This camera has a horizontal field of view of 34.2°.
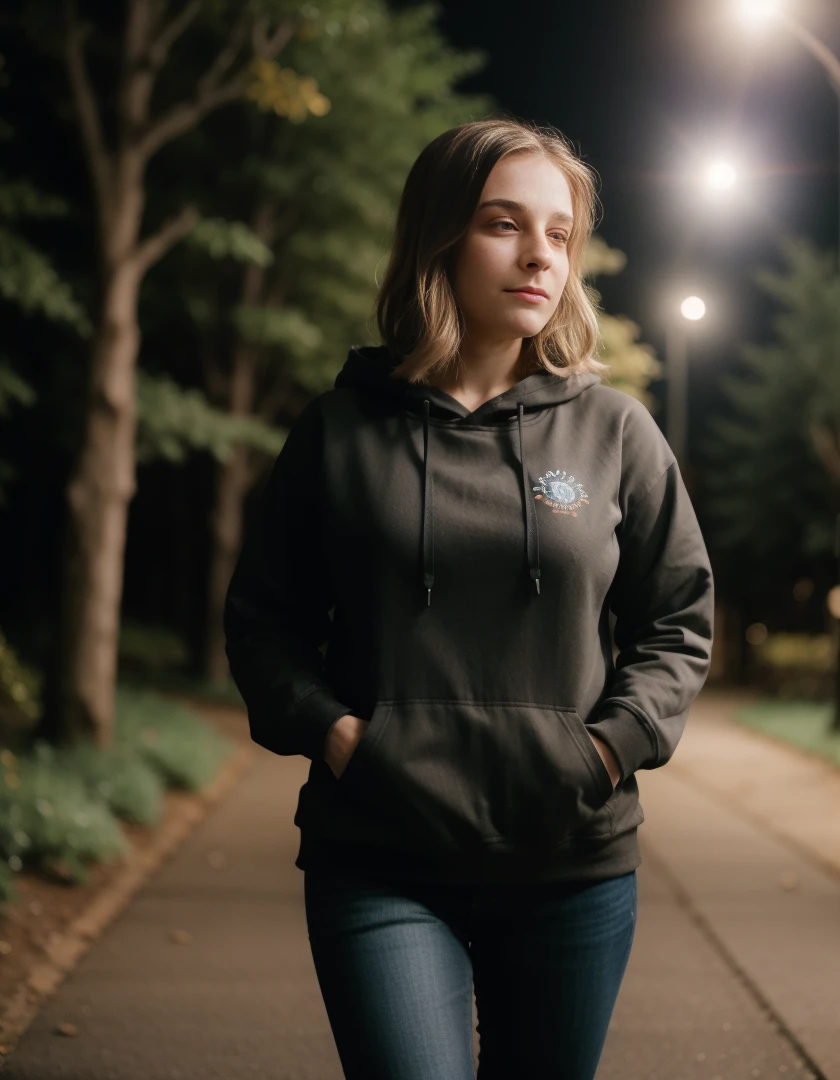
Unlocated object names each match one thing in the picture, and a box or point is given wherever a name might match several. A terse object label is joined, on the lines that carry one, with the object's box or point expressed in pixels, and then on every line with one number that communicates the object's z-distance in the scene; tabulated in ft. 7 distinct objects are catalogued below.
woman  7.54
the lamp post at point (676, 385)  84.99
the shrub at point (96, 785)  24.39
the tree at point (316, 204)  57.88
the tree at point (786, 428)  89.86
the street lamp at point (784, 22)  35.22
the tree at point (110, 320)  34.65
